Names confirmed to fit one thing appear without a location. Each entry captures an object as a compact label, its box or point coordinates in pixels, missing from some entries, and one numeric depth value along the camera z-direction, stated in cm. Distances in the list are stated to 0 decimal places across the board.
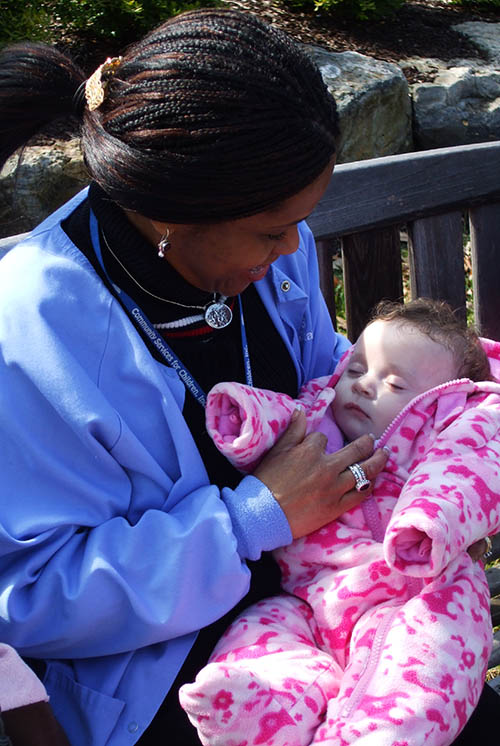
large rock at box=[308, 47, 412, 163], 514
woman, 186
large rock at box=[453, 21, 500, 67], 597
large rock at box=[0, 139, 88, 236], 453
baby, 181
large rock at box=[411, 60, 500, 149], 552
